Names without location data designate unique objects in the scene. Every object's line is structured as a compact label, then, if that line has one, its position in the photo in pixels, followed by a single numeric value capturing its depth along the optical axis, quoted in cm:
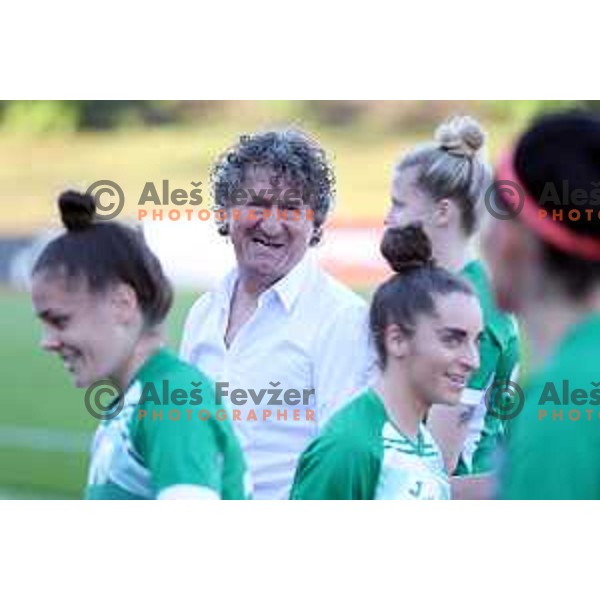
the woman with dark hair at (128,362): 582
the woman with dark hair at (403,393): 679
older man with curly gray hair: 755
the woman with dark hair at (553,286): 378
